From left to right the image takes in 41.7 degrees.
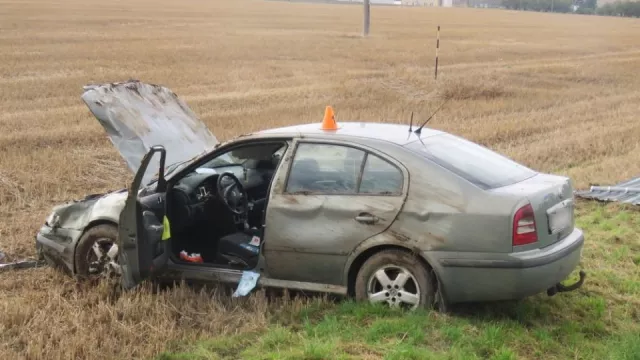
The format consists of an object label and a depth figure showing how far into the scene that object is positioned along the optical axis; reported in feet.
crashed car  16.39
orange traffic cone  18.98
